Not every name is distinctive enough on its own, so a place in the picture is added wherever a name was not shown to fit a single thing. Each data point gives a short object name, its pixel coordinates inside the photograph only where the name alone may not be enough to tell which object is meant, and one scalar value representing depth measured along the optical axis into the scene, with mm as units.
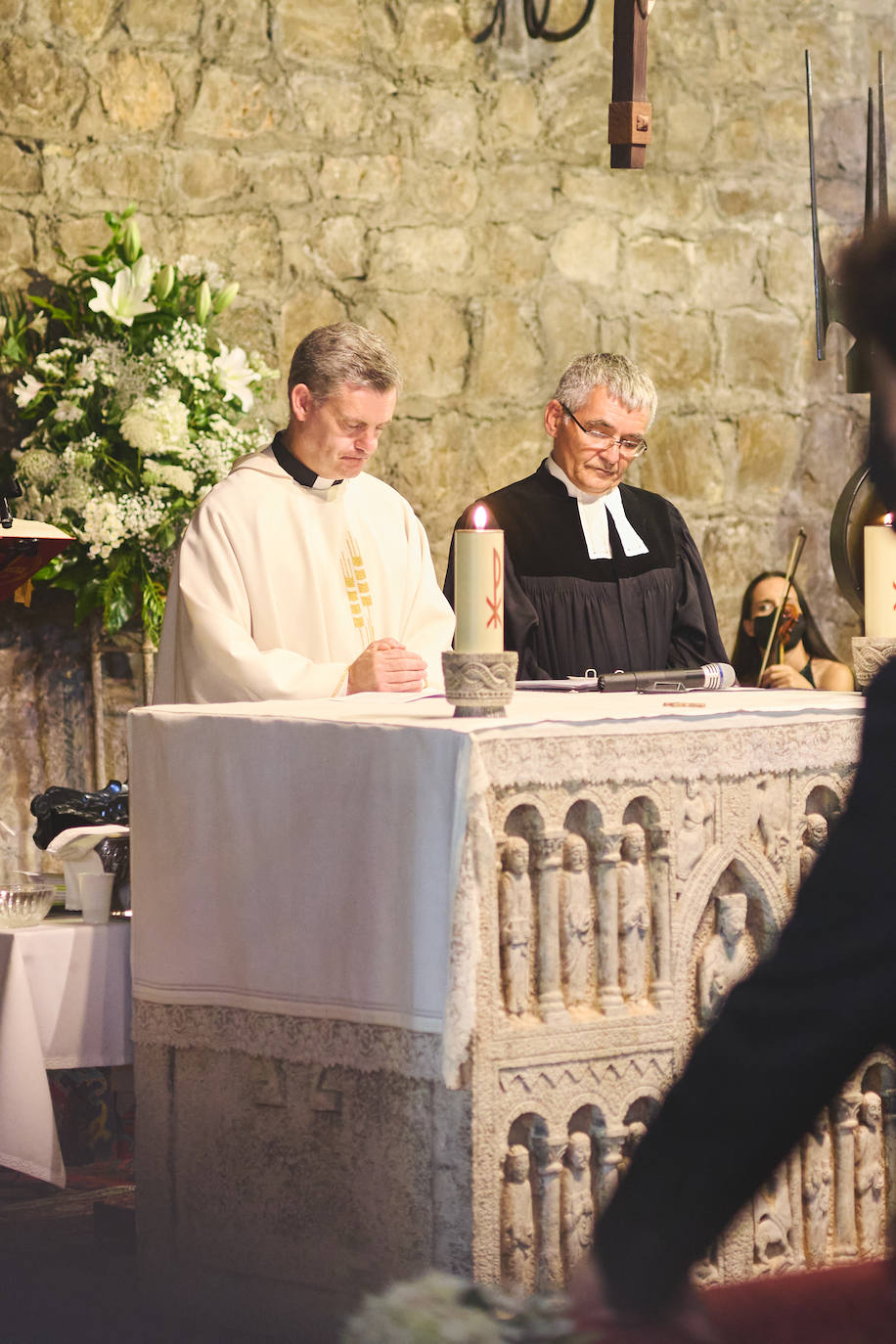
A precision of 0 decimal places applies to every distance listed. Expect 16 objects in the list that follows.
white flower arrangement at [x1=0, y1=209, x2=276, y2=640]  8927
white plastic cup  5930
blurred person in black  1941
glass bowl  5800
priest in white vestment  6793
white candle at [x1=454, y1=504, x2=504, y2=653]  4689
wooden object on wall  7418
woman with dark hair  11635
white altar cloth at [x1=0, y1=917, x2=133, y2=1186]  5631
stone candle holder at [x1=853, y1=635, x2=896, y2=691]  5250
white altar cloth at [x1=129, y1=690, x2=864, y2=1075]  4436
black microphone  5680
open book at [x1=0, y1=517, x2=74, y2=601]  6618
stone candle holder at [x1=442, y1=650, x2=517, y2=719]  4608
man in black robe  7954
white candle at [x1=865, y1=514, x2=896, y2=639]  5289
